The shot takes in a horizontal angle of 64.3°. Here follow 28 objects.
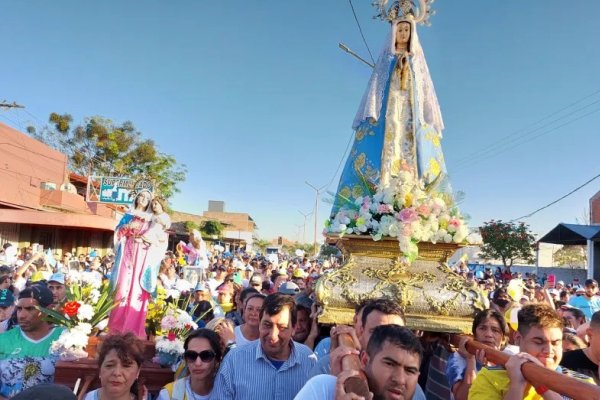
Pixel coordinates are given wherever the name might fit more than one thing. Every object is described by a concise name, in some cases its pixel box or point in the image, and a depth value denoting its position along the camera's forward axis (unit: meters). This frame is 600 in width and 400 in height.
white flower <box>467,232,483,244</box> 4.03
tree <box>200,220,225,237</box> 39.56
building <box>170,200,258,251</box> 38.40
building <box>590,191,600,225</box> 28.08
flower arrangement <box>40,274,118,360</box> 3.67
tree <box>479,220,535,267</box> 26.41
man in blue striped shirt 2.95
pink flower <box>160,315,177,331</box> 3.90
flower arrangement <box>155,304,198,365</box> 3.71
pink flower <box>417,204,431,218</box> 3.85
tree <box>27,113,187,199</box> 31.02
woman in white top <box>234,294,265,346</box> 4.23
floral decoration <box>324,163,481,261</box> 3.79
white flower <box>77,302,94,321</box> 3.94
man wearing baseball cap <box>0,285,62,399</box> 3.50
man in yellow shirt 1.91
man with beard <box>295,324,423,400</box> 1.88
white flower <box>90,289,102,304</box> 4.31
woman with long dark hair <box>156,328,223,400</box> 3.10
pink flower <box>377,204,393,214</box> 3.90
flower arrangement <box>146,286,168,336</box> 4.68
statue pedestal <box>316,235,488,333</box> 3.80
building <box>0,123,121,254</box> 19.77
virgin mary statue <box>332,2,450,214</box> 4.51
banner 22.31
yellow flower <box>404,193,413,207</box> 3.96
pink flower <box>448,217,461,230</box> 3.91
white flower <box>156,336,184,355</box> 3.69
